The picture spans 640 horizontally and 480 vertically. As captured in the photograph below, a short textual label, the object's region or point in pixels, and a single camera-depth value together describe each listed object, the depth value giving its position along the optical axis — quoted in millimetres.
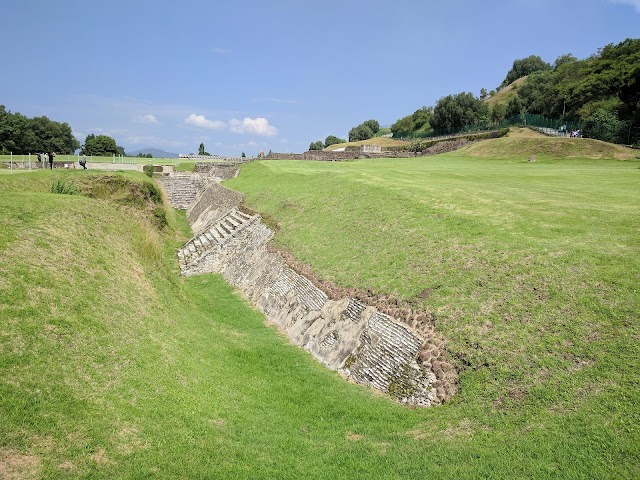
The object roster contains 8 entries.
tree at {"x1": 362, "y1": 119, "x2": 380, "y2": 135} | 123688
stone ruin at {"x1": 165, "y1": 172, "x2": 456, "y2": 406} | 9562
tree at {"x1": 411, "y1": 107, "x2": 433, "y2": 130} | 99750
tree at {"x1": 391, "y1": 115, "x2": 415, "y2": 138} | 99850
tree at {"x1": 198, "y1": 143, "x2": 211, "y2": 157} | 93175
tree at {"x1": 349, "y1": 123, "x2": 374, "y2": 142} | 115562
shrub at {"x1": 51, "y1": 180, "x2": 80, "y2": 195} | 16547
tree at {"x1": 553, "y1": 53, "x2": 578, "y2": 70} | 98750
